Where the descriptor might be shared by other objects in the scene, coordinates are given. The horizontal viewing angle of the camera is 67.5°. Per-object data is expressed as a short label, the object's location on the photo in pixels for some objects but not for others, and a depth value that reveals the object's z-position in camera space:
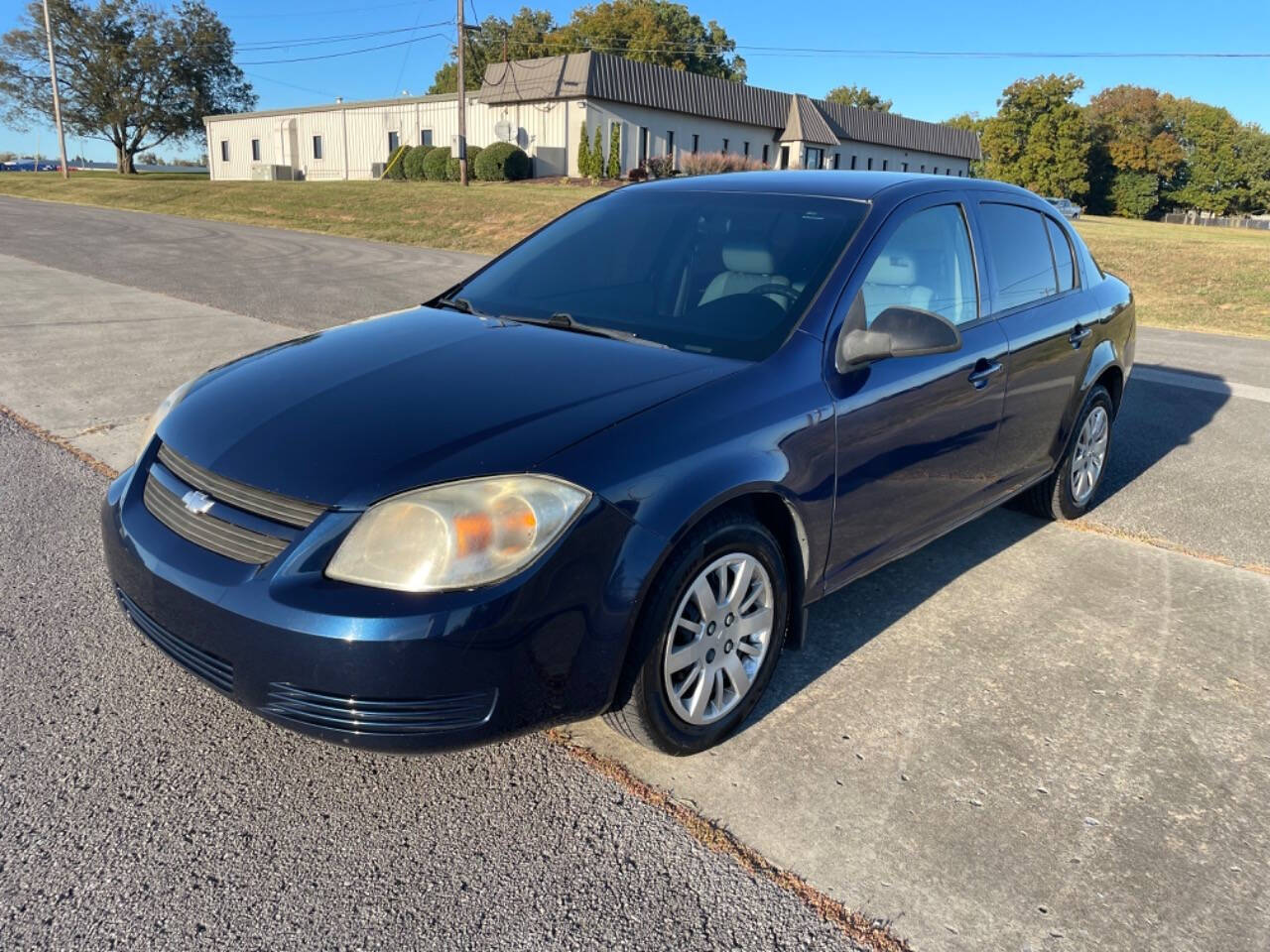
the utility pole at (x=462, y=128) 34.91
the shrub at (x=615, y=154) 40.22
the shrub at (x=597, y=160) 39.53
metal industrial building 41.75
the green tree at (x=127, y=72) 55.16
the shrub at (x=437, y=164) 39.84
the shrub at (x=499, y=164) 38.44
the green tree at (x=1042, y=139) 61.34
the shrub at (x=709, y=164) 35.75
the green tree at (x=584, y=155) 39.88
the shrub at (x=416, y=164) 41.41
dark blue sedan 2.25
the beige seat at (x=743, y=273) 3.33
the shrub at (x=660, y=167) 35.00
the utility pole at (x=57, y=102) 48.28
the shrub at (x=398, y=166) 43.03
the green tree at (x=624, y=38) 67.31
